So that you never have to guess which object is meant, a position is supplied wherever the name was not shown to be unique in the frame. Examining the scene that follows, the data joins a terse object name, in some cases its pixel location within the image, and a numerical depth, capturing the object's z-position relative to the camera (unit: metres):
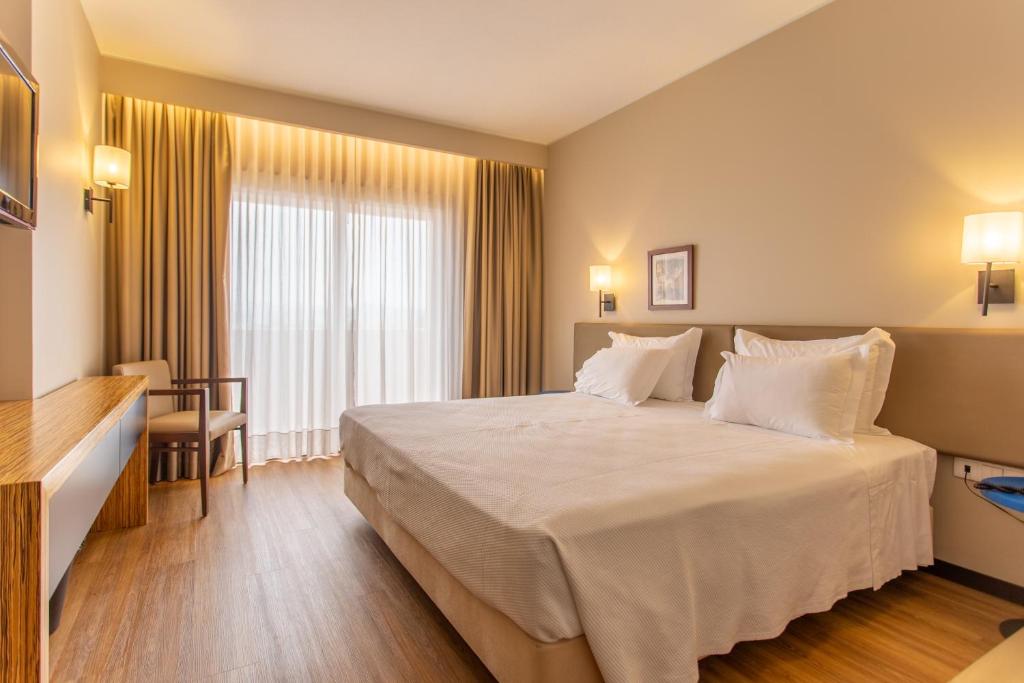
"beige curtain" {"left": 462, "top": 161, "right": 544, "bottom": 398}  5.02
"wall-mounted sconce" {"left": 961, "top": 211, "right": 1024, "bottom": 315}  2.11
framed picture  3.71
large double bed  1.38
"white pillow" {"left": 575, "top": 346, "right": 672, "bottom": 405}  3.37
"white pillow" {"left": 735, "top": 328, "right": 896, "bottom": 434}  2.45
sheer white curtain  4.14
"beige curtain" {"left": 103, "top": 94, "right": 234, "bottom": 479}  3.66
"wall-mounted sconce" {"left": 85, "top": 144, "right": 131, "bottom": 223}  3.17
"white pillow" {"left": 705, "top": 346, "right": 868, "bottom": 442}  2.36
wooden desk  0.98
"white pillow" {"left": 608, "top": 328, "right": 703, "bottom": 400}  3.45
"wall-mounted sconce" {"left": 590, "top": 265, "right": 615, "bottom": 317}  4.35
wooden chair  3.13
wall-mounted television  1.67
